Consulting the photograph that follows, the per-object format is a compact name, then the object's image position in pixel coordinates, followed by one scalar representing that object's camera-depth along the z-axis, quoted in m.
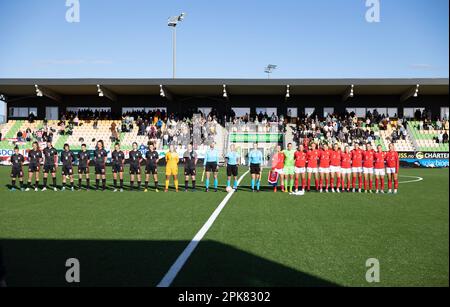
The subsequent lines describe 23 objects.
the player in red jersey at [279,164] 16.30
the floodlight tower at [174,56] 33.34
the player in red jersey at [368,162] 15.73
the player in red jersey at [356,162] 15.77
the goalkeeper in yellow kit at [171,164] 16.12
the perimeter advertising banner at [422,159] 33.00
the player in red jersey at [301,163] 15.70
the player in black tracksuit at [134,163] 16.34
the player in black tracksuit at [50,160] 16.64
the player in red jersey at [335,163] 15.77
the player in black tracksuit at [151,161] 16.25
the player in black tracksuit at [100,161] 16.36
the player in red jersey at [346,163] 15.69
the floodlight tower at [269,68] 59.68
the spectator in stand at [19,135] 36.72
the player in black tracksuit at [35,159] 16.53
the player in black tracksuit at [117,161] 16.56
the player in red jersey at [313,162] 15.70
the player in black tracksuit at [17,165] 16.23
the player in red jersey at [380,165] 15.51
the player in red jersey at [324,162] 15.70
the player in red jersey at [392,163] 15.18
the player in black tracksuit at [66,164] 16.22
